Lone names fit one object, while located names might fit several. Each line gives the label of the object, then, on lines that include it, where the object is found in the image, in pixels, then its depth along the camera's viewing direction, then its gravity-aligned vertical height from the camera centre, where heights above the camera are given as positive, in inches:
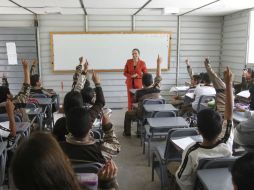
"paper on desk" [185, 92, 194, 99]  211.9 -25.9
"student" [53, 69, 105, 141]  102.5 -17.7
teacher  258.2 -8.2
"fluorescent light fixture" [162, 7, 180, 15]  248.2 +48.9
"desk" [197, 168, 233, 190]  68.3 -31.1
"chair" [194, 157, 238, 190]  76.7 -28.7
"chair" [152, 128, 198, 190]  110.5 -38.3
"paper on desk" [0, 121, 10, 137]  122.2 -32.0
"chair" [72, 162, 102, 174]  70.8 -27.7
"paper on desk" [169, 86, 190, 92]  252.4 -24.7
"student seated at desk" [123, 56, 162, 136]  190.5 -20.2
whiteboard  290.7 +15.8
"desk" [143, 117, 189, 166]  135.3 -31.4
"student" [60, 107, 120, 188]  74.4 -23.0
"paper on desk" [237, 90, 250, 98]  188.8 -22.5
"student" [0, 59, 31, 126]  136.9 -18.0
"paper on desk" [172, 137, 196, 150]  102.7 -31.2
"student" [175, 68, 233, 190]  81.1 -26.4
